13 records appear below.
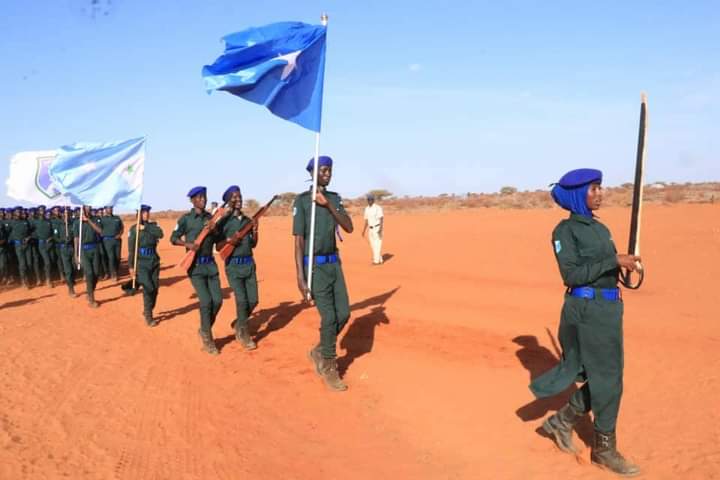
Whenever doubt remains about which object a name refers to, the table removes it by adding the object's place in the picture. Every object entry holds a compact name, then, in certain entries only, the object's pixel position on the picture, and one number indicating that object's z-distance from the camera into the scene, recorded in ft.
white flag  55.16
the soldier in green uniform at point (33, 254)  55.11
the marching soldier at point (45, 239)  54.49
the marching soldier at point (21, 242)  54.29
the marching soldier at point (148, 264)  35.74
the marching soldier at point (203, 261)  28.76
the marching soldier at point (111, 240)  55.36
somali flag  22.68
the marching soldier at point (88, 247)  42.32
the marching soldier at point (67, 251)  46.96
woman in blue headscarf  14.71
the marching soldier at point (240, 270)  29.71
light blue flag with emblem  41.14
